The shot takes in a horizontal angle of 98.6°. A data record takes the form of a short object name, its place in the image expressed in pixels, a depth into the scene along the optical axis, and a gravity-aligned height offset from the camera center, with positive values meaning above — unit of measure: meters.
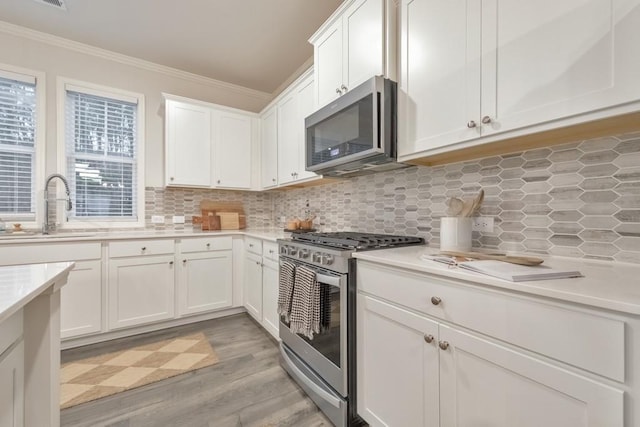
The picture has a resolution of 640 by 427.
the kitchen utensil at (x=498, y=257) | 0.98 -0.18
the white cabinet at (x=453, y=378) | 0.71 -0.54
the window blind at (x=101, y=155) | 2.80 +0.59
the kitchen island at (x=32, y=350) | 0.88 -0.52
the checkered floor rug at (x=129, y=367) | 1.77 -1.15
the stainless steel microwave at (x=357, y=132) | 1.51 +0.51
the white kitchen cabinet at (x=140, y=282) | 2.47 -0.67
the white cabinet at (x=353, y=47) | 1.54 +1.05
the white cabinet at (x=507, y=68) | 0.84 +0.55
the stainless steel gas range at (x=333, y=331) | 1.42 -0.64
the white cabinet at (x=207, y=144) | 2.96 +0.77
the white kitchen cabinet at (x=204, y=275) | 2.78 -0.67
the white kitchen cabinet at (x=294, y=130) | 2.43 +0.81
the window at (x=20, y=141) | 2.51 +0.65
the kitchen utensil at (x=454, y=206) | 1.41 +0.04
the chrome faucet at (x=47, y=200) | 2.52 +0.10
